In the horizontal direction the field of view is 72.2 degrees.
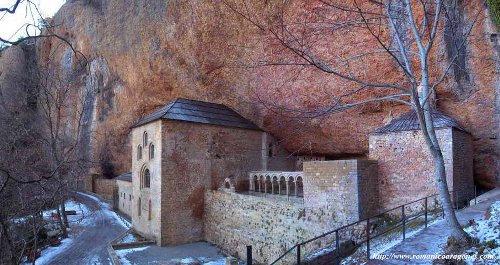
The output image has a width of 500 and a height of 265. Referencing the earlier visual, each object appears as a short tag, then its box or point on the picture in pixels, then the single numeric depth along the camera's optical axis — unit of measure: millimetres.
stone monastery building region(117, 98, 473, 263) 11273
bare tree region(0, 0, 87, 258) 9383
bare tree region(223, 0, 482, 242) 7387
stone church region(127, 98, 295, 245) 16906
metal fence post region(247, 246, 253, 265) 6439
